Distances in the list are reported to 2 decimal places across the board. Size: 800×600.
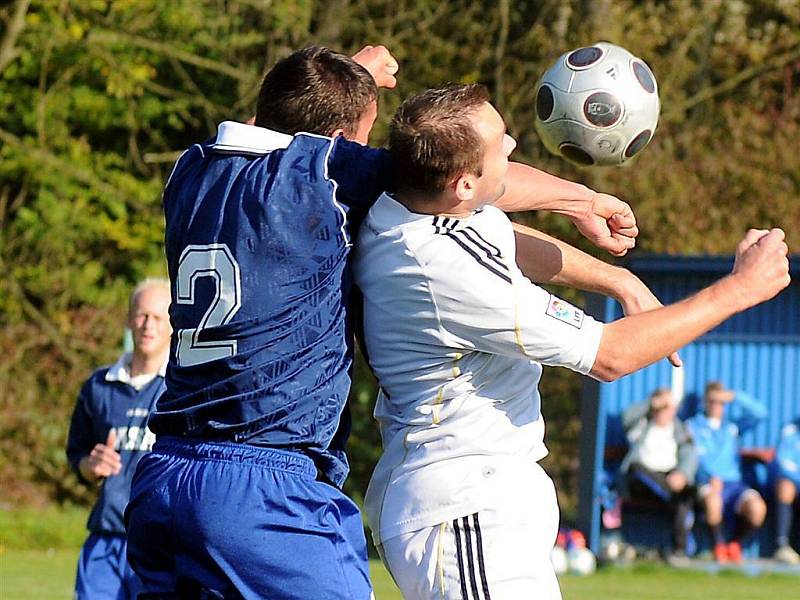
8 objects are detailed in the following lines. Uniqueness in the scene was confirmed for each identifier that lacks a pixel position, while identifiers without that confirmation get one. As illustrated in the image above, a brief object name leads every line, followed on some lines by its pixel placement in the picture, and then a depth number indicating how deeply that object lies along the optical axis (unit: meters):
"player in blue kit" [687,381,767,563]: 23.52
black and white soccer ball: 9.45
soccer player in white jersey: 7.17
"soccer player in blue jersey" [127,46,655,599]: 6.84
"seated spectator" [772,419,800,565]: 23.52
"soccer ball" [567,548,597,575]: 22.86
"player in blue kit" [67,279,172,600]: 12.60
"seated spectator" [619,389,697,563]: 23.47
